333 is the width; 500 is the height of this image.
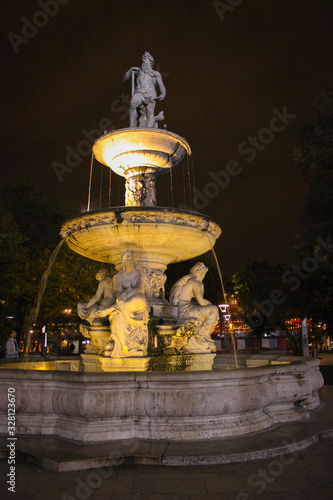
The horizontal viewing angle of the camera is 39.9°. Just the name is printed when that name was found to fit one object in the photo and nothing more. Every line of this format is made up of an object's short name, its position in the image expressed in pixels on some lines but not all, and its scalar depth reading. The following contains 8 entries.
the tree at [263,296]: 28.31
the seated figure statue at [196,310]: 9.30
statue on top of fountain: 10.88
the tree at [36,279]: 19.52
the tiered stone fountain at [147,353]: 5.42
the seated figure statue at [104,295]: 9.11
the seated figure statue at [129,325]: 7.52
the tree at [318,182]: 13.35
